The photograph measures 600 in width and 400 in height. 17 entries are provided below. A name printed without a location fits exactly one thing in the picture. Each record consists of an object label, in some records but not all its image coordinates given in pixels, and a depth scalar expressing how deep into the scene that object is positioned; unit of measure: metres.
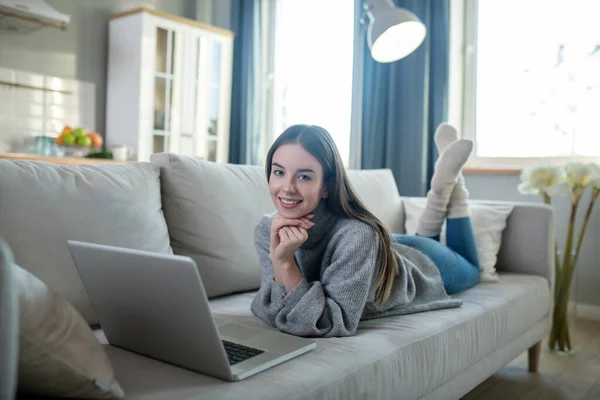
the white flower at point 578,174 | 2.41
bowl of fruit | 3.88
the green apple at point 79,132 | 3.92
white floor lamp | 2.20
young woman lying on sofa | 1.31
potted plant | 2.42
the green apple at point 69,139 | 3.87
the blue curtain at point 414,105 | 3.56
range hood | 3.59
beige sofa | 1.08
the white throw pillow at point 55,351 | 0.77
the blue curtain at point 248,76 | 4.68
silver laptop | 0.92
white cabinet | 4.20
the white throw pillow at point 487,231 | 2.22
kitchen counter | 3.46
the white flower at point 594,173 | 2.39
